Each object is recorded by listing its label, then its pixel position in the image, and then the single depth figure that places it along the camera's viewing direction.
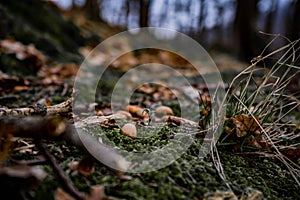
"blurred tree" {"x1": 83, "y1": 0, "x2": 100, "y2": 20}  2.74
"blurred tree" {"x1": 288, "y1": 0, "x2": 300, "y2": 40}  1.83
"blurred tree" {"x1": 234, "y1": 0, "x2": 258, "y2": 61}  1.85
